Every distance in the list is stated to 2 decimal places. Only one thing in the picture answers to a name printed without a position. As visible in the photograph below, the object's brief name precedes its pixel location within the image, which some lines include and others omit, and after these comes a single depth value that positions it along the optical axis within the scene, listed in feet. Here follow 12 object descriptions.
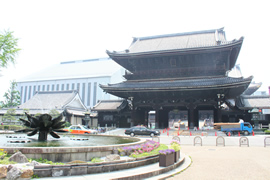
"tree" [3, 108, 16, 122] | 139.13
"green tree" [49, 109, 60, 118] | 134.72
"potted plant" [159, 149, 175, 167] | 30.12
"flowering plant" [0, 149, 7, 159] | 24.33
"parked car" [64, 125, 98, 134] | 95.42
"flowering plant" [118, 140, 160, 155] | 32.01
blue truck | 94.27
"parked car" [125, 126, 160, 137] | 94.69
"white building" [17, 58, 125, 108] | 244.22
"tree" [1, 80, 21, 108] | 211.00
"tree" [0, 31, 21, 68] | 62.44
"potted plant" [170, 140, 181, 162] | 34.53
